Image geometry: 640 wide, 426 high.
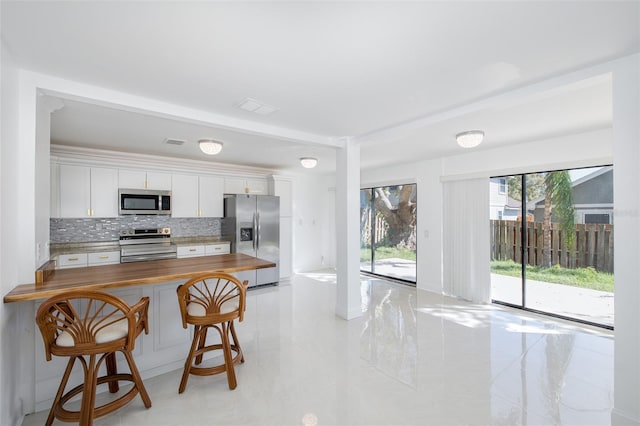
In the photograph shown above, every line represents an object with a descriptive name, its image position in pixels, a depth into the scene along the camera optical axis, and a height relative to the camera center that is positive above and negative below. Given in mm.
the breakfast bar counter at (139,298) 1979 -673
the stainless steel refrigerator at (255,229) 5422 -247
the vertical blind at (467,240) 4523 -408
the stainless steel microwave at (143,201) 4582 +244
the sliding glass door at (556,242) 3609 -378
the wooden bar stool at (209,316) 2238 -790
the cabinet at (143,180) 4648 +611
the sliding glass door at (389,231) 5812 -332
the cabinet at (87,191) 4207 +378
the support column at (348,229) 3840 -180
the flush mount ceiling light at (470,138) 3299 +895
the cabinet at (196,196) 5148 +371
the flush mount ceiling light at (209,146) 3785 +920
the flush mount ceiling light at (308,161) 4906 +930
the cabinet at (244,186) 5763 +621
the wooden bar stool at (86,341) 1722 -779
